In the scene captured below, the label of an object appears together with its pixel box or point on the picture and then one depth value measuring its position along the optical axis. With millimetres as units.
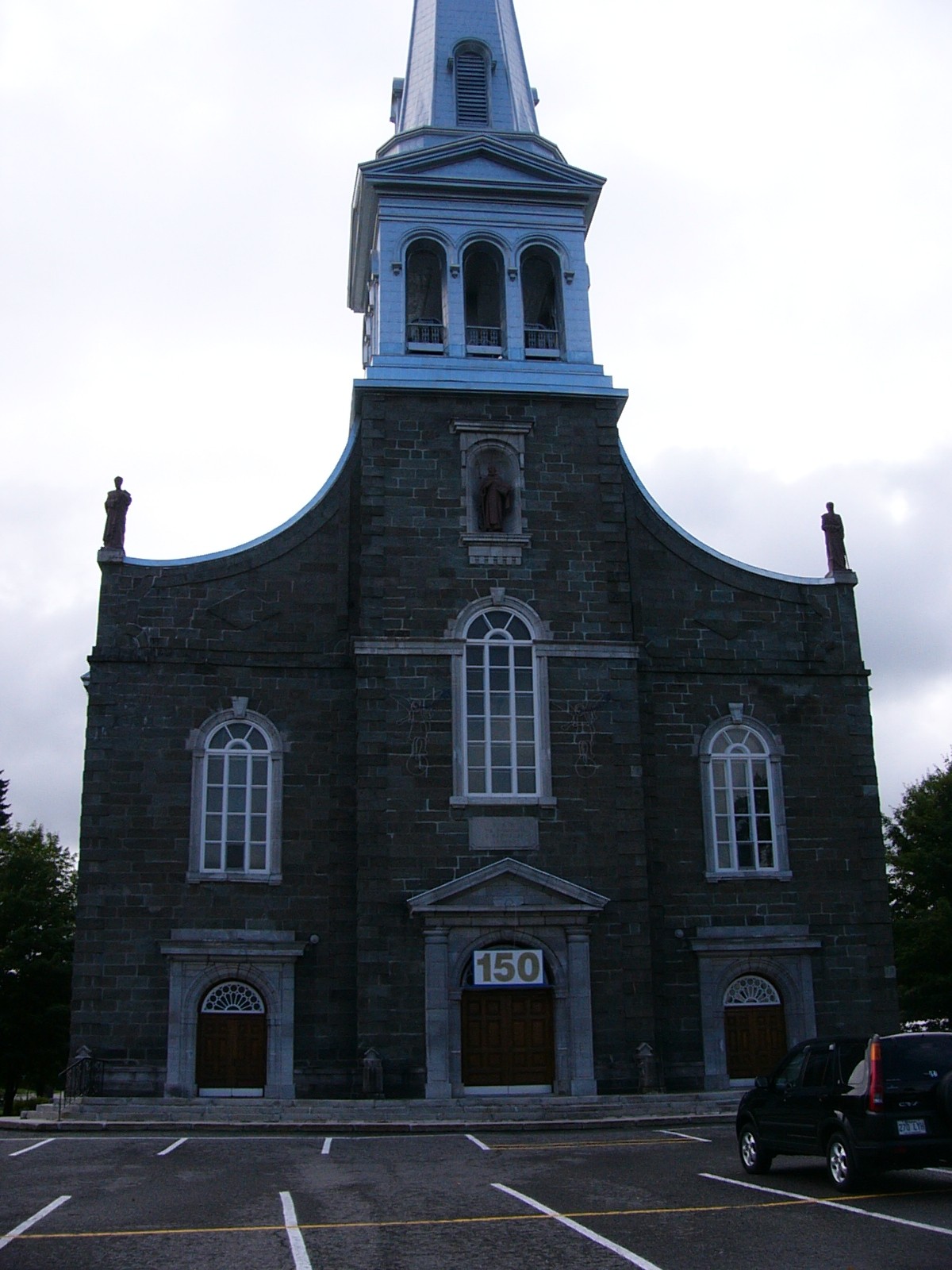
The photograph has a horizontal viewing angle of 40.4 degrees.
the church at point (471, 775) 24141
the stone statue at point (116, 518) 26734
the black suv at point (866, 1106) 11719
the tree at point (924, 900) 37656
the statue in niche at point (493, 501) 27094
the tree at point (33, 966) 39188
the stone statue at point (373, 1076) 23047
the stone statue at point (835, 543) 28891
